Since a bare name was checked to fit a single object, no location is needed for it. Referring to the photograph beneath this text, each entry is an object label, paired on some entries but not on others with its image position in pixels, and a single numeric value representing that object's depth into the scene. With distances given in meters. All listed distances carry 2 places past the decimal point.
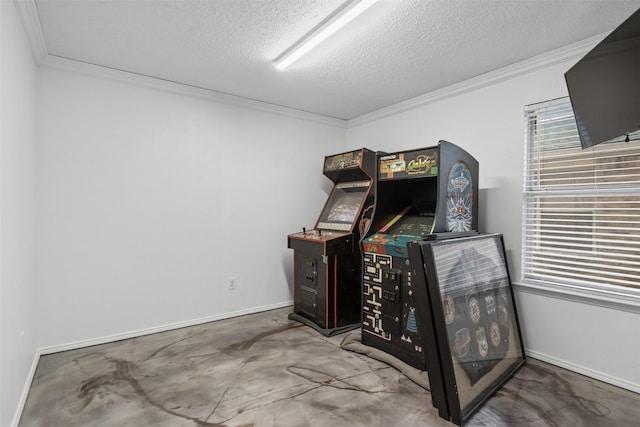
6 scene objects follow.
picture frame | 1.91
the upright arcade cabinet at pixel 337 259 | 3.28
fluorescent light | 2.01
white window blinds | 2.33
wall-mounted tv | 1.25
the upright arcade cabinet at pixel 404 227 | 2.51
